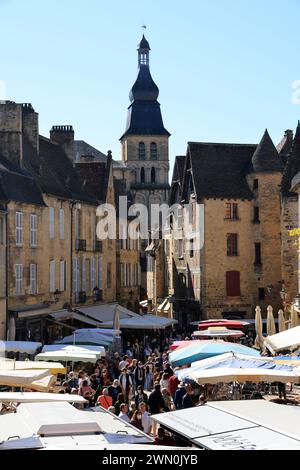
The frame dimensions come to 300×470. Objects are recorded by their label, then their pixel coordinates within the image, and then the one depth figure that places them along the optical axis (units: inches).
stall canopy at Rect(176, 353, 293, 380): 715.4
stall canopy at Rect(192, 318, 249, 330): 1380.4
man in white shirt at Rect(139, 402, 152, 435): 590.6
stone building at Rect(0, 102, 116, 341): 1306.6
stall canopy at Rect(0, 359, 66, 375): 730.2
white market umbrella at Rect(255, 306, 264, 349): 1171.3
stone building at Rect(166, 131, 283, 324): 1908.2
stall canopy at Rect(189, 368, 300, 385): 669.9
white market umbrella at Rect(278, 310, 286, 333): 1252.2
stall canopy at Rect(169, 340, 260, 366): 825.5
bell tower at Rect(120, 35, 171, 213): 4291.3
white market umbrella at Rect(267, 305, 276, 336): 1212.8
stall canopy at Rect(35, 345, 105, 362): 848.3
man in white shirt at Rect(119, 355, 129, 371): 900.1
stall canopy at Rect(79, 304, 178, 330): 1355.8
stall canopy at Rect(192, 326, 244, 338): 1167.6
